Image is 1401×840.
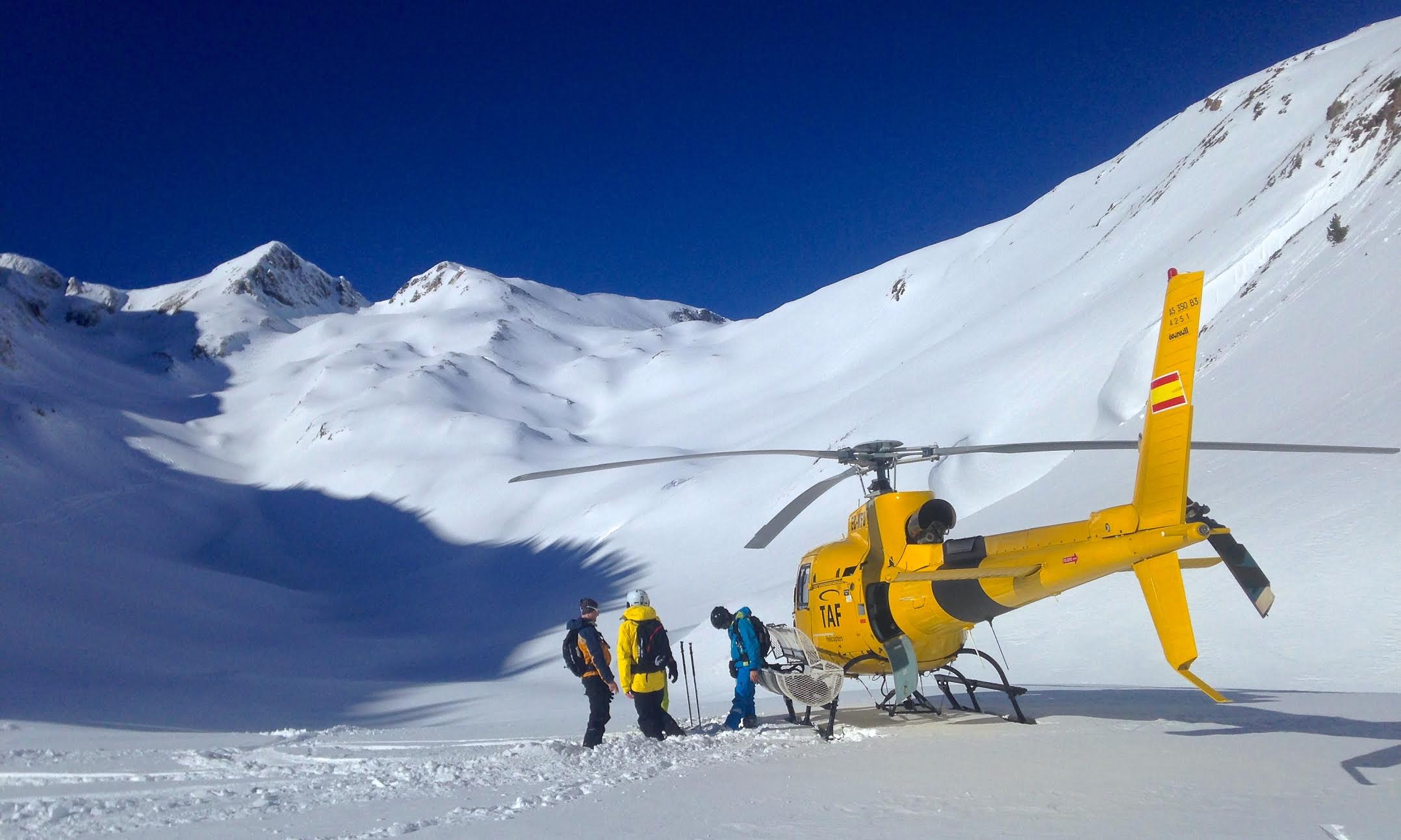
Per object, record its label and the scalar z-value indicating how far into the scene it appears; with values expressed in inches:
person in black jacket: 331.6
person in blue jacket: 364.8
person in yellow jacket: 338.6
